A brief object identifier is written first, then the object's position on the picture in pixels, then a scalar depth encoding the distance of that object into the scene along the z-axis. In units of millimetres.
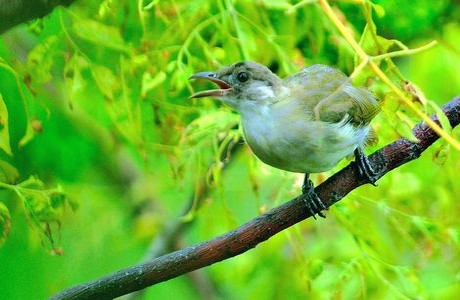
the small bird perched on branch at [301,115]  4034
